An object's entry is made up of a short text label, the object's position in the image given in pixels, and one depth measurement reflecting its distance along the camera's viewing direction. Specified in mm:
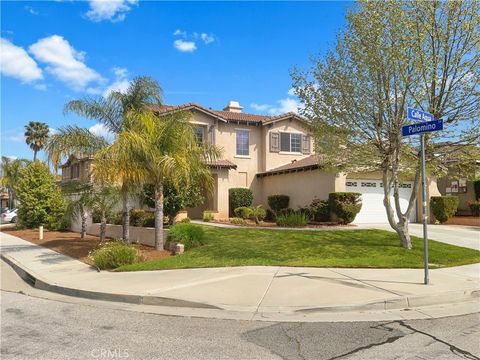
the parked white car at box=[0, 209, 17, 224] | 39819
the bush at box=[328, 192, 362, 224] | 19516
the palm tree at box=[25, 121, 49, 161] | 54500
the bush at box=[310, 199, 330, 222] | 20484
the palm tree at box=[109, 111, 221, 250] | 12758
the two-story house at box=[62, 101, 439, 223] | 21656
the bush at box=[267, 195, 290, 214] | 24406
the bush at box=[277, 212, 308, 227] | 18562
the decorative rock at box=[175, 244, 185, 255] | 13142
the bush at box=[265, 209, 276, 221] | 24083
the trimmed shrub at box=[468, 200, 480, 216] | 22719
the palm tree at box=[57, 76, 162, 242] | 15031
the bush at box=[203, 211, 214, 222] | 22703
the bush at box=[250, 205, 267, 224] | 22375
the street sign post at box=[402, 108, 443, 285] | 8550
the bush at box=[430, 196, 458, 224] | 21062
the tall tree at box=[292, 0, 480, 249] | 11438
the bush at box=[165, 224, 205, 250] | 13648
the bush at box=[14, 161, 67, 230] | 26766
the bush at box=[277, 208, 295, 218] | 21619
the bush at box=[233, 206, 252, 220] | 22969
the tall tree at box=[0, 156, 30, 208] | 34875
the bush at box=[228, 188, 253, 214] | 25375
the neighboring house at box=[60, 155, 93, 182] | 15457
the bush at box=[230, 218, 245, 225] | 20891
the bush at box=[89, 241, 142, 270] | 11602
